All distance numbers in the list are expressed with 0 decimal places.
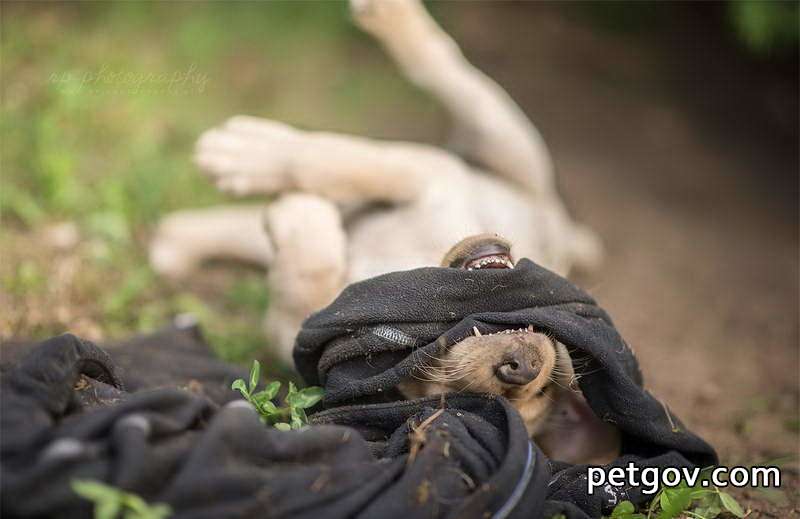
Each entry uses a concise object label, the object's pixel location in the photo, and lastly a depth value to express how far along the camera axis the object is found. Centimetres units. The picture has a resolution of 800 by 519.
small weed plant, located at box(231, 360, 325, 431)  85
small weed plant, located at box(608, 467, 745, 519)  85
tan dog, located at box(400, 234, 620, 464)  85
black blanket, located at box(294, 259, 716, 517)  86
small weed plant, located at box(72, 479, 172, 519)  74
